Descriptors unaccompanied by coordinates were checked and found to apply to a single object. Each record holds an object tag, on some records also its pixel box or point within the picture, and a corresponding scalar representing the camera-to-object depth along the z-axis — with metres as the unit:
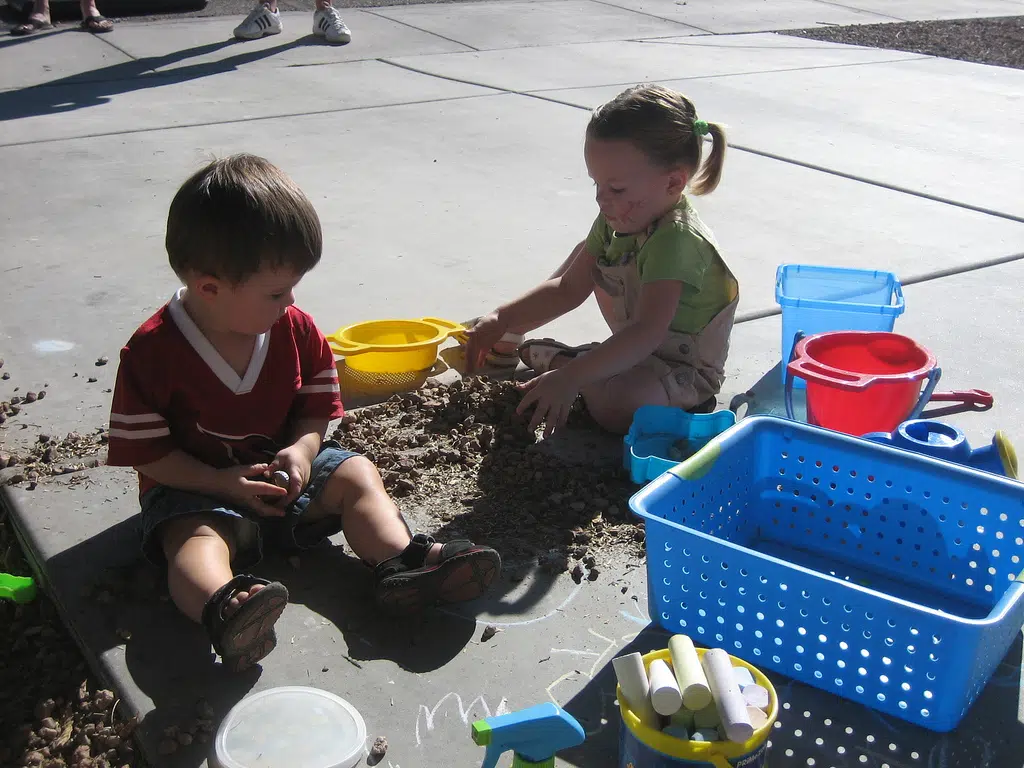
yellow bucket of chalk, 1.58
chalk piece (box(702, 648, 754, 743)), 1.57
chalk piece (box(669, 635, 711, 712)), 1.61
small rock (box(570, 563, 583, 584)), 2.33
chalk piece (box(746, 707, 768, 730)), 1.63
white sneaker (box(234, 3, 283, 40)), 8.00
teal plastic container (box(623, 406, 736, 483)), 2.79
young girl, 2.78
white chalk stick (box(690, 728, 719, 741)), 1.60
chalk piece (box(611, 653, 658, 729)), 1.63
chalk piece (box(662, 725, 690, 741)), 1.60
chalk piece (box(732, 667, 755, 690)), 1.73
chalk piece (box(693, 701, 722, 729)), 1.63
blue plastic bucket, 3.09
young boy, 2.12
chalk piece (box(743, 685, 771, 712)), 1.68
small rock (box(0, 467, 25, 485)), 2.61
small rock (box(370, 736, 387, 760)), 1.84
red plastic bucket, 2.70
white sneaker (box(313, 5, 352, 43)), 7.95
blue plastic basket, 1.85
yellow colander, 3.11
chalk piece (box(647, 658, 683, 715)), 1.61
